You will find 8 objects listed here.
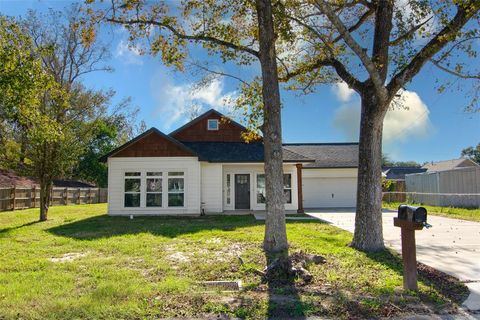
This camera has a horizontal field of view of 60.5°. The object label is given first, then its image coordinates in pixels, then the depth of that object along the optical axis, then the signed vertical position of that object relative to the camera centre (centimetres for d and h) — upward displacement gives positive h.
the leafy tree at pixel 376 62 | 826 +284
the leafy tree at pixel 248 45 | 877 +367
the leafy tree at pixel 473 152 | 7393 +805
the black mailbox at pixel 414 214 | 560 -26
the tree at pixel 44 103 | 1133 +339
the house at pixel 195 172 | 1916 +115
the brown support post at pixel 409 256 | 580 -86
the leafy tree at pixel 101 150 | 4466 +524
